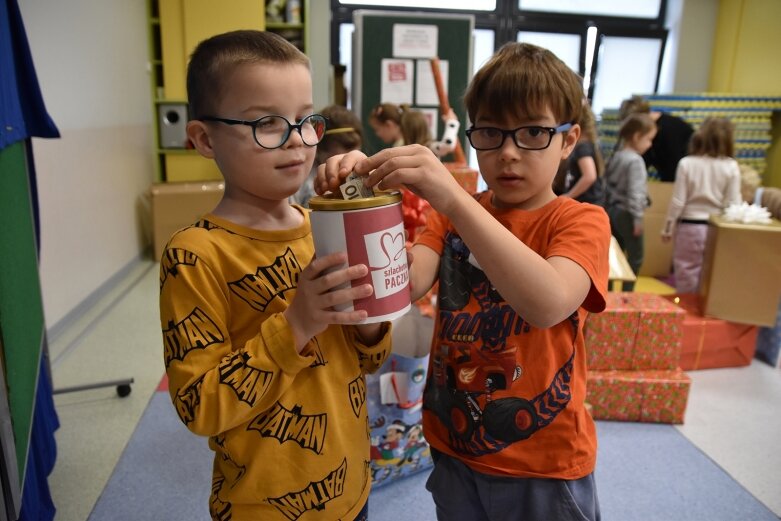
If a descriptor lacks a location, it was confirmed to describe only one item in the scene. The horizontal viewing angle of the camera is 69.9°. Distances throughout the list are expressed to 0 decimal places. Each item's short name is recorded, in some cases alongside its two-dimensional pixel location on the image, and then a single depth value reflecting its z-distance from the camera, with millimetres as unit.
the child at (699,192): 3312
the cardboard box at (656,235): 4254
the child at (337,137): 2094
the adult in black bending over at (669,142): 4656
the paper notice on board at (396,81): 4031
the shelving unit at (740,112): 5188
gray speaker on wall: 5199
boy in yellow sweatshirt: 667
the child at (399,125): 2758
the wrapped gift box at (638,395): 2225
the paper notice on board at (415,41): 3979
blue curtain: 1294
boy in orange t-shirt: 806
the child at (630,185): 3465
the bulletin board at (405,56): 3961
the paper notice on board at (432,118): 4156
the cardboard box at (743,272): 2580
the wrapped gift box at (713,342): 2678
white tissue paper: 2648
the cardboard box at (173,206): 4449
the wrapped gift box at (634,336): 2246
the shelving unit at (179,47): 5008
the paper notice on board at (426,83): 4039
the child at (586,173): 3299
